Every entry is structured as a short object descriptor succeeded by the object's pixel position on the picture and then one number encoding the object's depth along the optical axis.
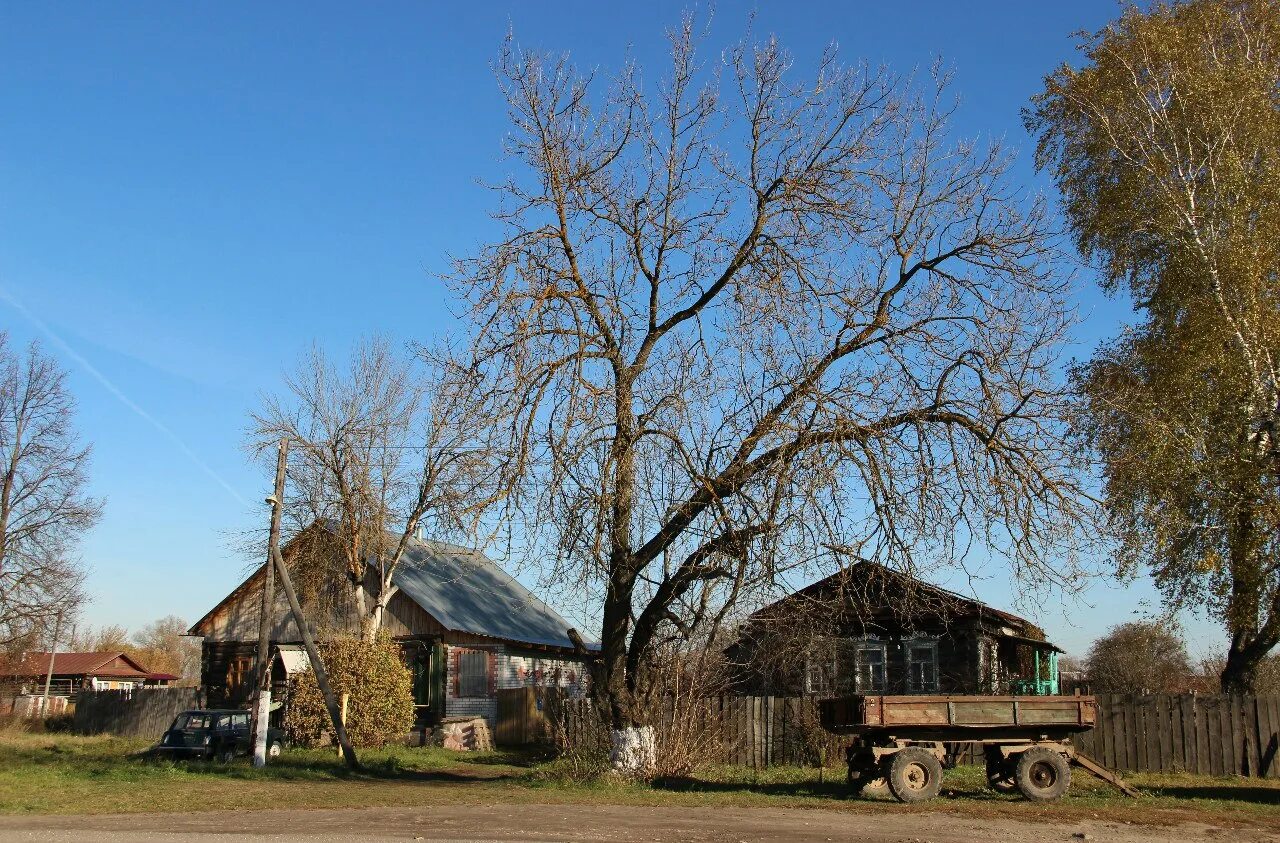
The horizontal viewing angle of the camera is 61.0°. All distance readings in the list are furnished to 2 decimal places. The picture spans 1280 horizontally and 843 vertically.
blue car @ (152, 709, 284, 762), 26.81
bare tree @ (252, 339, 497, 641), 32.72
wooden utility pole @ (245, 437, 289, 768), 23.78
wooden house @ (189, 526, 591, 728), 33.22
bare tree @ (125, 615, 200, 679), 105.98
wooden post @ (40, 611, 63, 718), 41.41
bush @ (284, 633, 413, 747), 28.86
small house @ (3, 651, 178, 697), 70.31
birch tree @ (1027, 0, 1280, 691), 20.05
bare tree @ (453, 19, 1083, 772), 15.82
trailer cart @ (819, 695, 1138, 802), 16.62
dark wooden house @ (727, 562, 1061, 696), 28.22
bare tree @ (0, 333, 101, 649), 40.38
